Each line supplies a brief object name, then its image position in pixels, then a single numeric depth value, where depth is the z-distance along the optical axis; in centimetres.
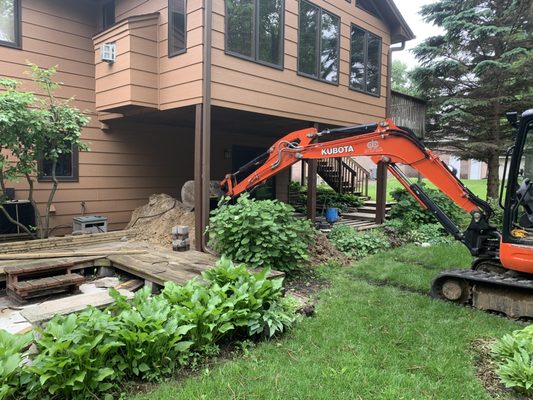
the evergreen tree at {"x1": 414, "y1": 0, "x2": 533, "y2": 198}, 1216
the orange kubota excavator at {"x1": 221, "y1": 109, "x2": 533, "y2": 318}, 427
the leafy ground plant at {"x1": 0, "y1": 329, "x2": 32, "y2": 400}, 249
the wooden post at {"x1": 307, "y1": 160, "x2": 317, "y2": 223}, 834
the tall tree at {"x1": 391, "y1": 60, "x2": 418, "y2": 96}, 4703
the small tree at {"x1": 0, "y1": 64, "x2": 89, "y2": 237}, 560
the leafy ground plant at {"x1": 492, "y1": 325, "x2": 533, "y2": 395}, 274
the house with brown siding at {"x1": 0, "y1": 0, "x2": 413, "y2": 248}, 635
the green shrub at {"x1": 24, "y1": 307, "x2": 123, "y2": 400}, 256
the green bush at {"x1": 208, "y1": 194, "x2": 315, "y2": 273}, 542
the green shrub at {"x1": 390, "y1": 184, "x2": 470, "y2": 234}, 1021
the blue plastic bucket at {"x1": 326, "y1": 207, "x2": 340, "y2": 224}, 1025
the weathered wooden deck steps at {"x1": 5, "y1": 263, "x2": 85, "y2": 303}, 474
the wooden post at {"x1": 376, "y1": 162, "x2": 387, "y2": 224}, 1025
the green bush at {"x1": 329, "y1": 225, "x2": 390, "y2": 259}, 758
